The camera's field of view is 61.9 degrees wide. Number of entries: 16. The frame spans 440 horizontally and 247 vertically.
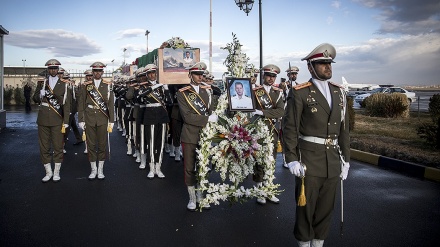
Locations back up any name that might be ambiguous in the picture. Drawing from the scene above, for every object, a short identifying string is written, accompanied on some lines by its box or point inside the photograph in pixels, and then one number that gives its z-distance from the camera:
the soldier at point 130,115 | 9.31
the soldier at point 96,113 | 7.64
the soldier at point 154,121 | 7.97
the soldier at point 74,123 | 11.62
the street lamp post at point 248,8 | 11.52
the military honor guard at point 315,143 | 3.75
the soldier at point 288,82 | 9.30
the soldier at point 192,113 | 5.66
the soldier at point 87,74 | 11.48
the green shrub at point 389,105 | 17.36
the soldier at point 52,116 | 7.41
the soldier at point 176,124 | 9.72
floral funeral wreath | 5.51
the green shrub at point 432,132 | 9.50
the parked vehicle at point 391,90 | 32.12
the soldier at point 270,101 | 6.20
